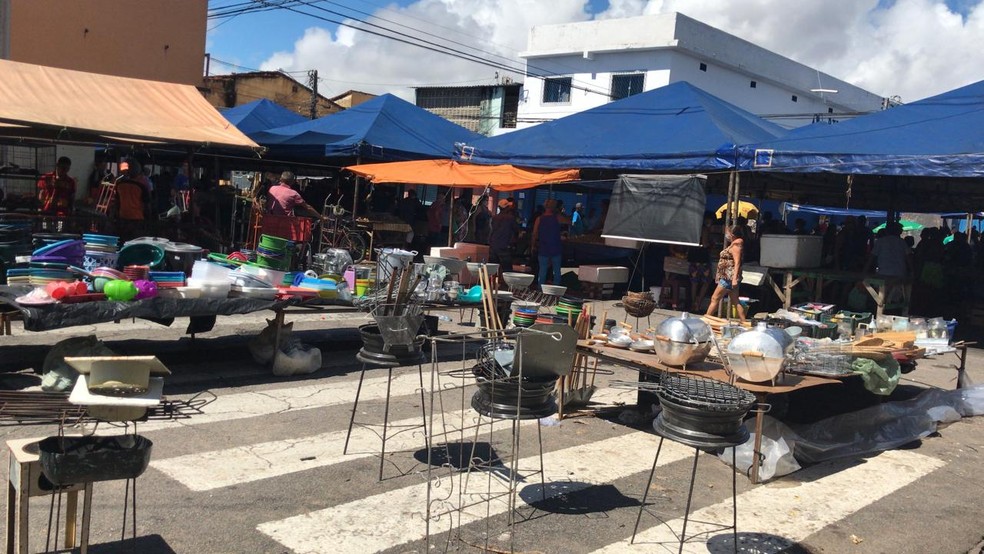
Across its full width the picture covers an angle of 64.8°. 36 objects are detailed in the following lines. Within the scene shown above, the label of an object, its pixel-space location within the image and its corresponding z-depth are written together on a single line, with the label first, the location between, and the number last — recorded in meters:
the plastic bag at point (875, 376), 6.78
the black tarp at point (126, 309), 6.55
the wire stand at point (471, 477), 4.64
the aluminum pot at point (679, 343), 6.30
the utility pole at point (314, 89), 38.56
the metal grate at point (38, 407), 4.22
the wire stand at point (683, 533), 4.39
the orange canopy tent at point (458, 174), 15.16
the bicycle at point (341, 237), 16.16
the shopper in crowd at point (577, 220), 20.92
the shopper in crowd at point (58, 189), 11.61
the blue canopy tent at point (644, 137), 13.94
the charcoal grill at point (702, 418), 4.16
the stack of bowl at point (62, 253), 7.14
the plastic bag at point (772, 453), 6.02
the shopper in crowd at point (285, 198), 12.12
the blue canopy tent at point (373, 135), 18.11
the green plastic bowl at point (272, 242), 8.34
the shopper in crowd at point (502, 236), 16.34
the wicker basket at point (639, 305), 9.02
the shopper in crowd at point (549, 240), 14.79
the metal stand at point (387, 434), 5.44
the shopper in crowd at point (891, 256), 13.74
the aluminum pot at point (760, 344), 5.83
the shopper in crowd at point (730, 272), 11.56
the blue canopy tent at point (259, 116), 21.22
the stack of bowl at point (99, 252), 7.62
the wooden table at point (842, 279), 13.15
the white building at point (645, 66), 33.16
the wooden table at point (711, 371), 5.80
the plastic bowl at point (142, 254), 8.01
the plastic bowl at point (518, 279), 9.98
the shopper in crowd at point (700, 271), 15.16
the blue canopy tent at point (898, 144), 11.27
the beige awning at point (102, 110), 9.73
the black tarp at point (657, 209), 13.93
